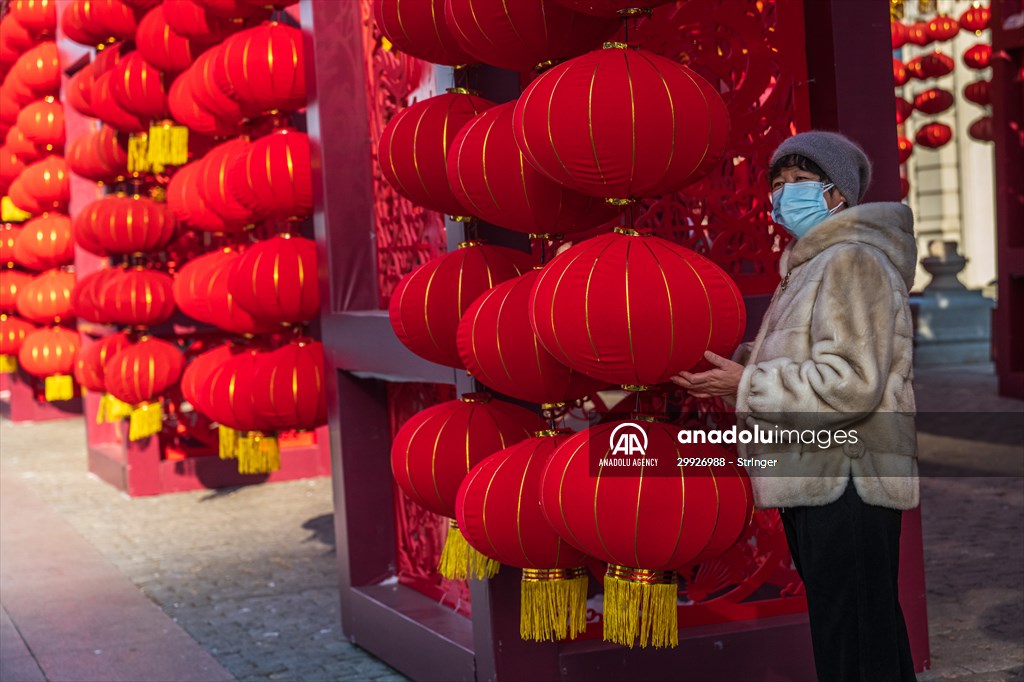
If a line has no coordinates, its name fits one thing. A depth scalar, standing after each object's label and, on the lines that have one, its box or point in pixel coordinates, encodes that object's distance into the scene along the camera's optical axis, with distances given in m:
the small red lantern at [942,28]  14.02
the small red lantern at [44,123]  12.37
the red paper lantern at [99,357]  9.34
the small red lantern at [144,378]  8.76
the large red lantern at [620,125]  3.50
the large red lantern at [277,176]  6.22
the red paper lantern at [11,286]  14.28
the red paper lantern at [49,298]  12.84
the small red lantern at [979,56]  14.32
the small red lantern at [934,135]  15.42
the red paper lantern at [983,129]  14.98
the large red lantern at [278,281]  6.20
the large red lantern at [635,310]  3.43
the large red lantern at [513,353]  3.87
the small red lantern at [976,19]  13.75
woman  3.09
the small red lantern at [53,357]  12.84
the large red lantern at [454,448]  4.30
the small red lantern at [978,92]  14.60
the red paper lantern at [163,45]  7.91
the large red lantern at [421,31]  4.34
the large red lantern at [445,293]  4.32
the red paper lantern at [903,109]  12.73
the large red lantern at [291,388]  6.28
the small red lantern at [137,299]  9.05
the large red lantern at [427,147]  4.39
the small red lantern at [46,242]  12.79
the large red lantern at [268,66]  6.26
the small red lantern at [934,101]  14.62
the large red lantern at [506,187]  3.95
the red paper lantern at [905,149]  11.89
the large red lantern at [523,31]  3.88
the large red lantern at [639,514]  3.51
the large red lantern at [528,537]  3.89
